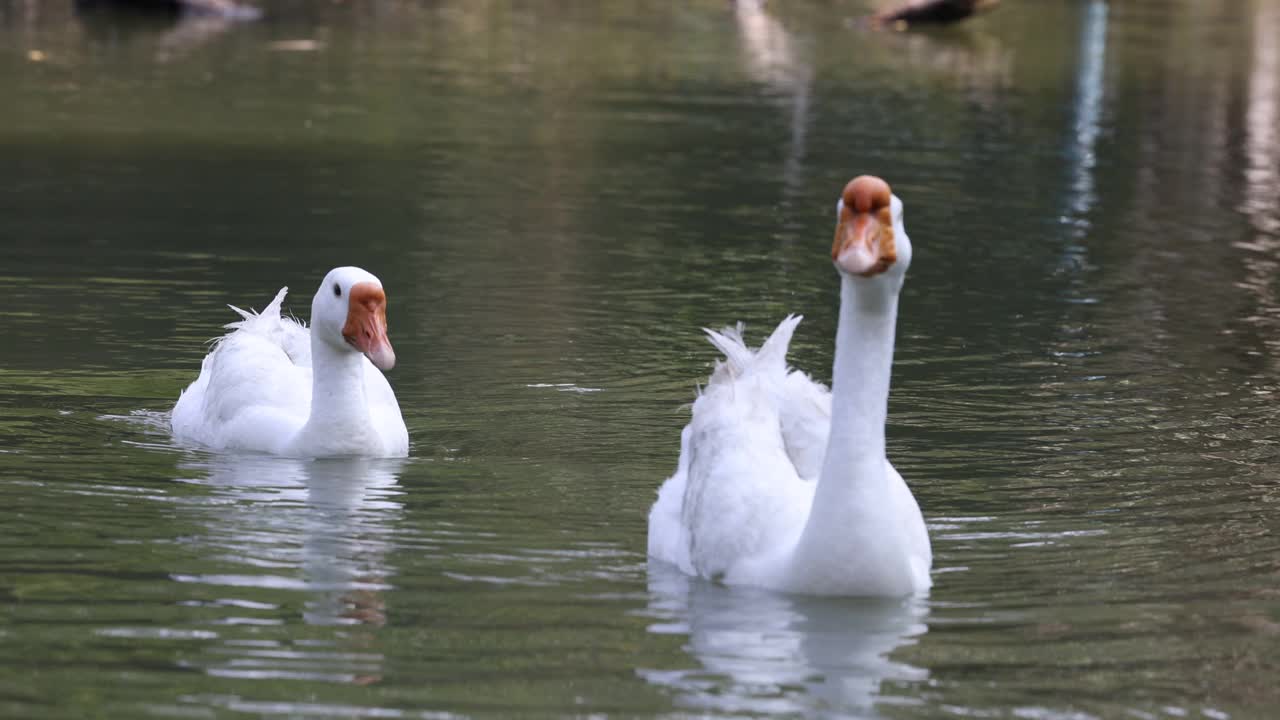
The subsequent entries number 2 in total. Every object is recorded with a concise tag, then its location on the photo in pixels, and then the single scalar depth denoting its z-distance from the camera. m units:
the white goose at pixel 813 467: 15.27
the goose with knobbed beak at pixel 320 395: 22.23
